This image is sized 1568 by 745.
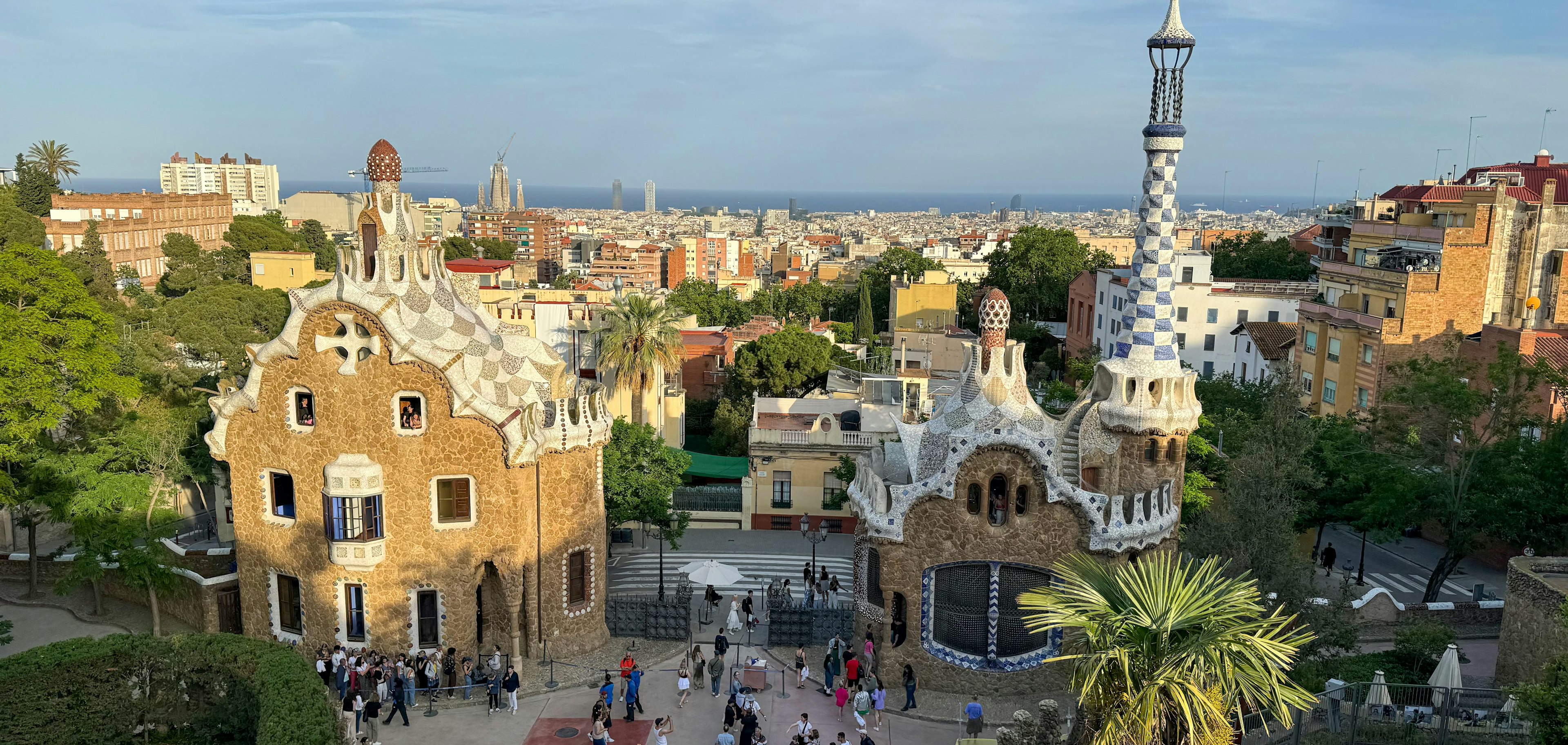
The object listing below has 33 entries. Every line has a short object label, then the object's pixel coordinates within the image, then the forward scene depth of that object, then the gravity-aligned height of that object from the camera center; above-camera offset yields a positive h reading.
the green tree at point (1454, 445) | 34.66 -7.67
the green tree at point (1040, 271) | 94.88 -5.55
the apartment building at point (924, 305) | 85.81 -7.67
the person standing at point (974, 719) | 25.38 -11.76
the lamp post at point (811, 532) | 43.31 -12.83
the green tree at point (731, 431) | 52.62 -10.88
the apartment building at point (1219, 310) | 68.50 -6.17
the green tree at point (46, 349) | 33.88 -4.92
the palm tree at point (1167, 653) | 17.59 -7.11
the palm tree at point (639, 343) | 47.22 -6.01
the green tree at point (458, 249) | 122.12 -5.51
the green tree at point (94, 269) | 58.84 -4.28
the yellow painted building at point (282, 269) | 78.38 -5.18
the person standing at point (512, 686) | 27.25 -11.80
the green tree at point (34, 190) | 94.75 +0.16
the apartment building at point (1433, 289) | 51.31 -3.68
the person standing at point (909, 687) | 27.35 -11.73
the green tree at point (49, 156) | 103.31 +3.33
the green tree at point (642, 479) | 38.12 -9.60
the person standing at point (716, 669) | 28.27 -11.74
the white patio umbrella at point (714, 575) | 31.83 -10.64
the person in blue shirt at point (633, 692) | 27.14 -11.85
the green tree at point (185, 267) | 81.06 -5.42
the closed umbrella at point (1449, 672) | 24.88 -10.22
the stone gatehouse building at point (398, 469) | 28.48 -7.06
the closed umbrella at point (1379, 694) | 23.34 -10.06
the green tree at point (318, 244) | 104.81 -4.72
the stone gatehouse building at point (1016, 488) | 26.95 -6.93
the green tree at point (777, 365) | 60.12 -8.75
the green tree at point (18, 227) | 58.12 -1.92
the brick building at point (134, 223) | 91.00 -2.69
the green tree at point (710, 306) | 97.75 -9.23
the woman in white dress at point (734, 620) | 32.28 -12.04
